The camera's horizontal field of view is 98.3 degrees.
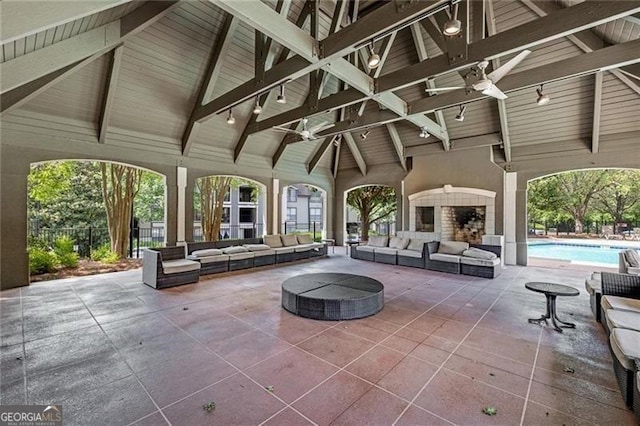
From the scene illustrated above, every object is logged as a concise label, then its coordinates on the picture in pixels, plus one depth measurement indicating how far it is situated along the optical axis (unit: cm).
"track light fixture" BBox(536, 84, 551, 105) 508
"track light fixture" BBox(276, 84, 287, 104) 550
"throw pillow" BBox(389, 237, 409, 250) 826
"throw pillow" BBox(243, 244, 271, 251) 771
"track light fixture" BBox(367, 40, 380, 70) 426
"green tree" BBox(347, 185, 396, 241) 1362
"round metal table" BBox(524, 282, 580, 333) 362
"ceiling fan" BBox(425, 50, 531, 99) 408
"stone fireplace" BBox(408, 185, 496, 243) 859
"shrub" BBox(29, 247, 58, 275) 638
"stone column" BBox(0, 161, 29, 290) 535
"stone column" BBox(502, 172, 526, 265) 826
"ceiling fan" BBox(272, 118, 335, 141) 630
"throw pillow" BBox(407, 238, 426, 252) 788
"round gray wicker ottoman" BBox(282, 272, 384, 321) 390
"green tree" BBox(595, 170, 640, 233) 1434
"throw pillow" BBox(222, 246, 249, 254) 720
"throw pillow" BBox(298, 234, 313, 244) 930
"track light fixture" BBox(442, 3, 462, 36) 344
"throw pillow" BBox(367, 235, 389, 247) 882
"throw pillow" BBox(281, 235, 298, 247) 881
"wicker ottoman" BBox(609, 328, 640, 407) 217
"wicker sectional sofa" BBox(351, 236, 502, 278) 668
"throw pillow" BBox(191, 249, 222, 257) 666
